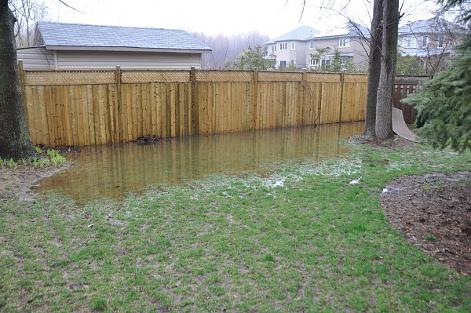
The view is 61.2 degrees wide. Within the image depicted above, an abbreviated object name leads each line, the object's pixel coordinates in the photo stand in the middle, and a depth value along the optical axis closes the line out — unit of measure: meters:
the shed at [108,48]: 12.38
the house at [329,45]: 20.00
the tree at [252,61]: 18.12
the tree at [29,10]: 8.94
